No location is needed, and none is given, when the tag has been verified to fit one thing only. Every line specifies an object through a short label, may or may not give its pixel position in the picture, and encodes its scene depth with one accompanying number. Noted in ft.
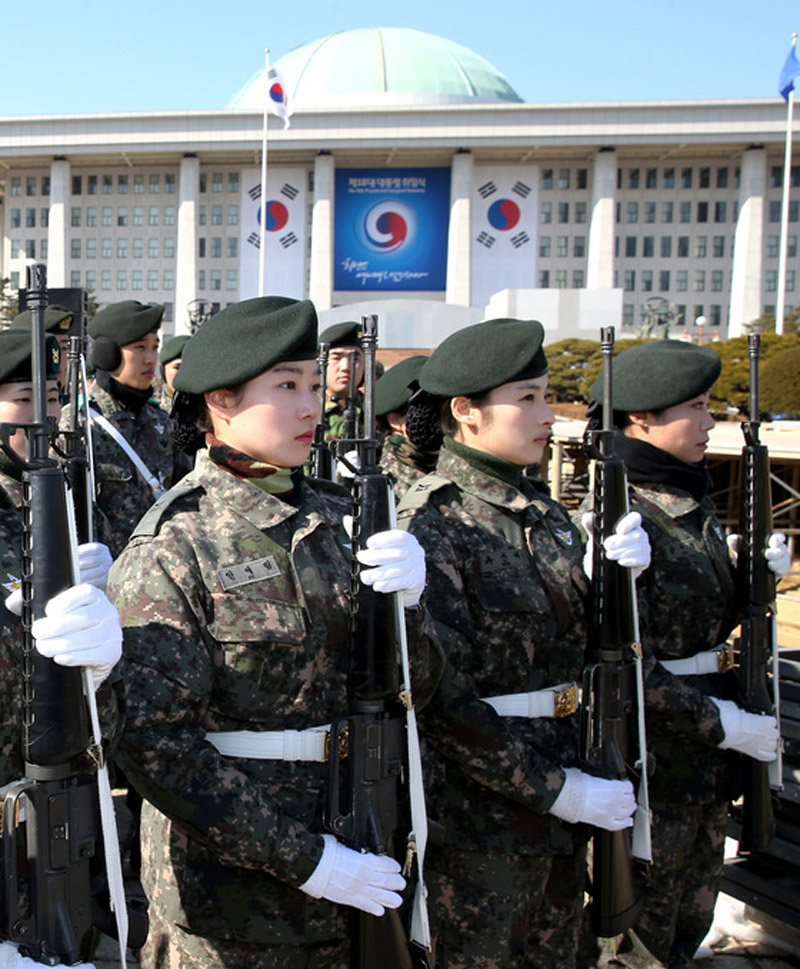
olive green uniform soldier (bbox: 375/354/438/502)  14.82
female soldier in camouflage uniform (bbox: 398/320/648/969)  8.14
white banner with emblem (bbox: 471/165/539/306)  174.81
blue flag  99.19
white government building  169.78
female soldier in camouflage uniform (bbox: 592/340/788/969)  9.97
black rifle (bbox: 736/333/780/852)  10.52
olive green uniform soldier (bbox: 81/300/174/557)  16.26
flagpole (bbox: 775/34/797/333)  110.93
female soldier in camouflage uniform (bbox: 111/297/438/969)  6.33
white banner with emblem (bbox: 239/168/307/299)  177.47
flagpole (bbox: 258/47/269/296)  130.11
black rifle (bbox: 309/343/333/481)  17.07
